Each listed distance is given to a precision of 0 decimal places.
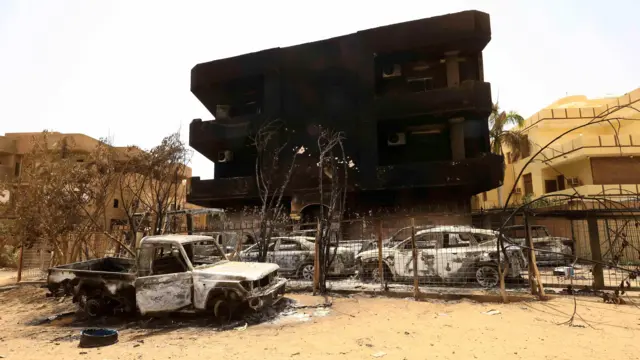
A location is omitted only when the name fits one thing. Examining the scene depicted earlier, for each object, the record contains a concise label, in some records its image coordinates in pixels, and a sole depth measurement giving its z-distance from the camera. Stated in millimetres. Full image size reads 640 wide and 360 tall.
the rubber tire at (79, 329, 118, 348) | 5926
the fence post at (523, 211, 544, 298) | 7938
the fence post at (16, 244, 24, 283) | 13602
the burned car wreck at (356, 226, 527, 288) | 9070
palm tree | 28000
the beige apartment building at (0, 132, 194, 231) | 32612
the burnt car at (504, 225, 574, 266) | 12031
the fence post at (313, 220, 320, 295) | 9555
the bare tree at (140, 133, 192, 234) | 15258
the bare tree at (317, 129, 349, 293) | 9648
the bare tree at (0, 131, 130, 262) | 12539
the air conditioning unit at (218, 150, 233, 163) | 24612
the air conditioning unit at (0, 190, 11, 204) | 15734
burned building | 18656
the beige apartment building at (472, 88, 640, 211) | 22422
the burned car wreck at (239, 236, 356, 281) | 11023
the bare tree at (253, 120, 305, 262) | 20516
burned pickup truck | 6973
